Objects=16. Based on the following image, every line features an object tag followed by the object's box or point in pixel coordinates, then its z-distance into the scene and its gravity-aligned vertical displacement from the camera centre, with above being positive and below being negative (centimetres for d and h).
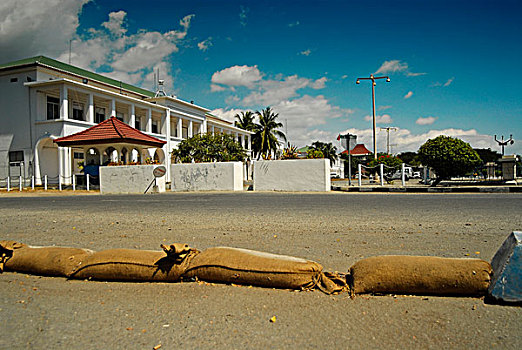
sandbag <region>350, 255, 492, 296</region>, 322 -91
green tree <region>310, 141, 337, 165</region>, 9181 +638
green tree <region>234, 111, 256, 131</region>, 6331 +911
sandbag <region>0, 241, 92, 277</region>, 418 -90
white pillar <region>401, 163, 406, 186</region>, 2097 -10
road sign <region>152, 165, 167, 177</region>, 2192 +34
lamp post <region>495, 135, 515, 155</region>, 4122 +301
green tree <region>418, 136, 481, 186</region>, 2161 +86
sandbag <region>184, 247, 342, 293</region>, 352 -91
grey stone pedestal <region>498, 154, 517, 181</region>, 2592 +17
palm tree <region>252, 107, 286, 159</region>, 6234 +699
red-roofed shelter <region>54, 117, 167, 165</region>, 2578 +253
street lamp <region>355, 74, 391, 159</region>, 3209 +715
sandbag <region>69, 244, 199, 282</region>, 385 -91
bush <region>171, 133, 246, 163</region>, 3588 +254
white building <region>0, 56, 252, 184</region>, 2978 +569
